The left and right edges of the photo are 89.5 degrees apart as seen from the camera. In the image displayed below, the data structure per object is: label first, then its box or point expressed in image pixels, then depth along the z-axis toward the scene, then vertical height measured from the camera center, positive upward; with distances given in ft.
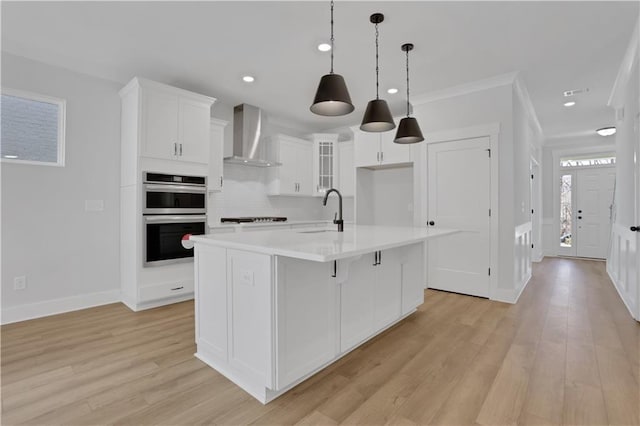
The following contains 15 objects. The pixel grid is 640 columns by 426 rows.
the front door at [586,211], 22.56 +0.07
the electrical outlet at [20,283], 10.34 -2.29
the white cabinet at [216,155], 14.29 +2.55
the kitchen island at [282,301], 5.77 -1.84
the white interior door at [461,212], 12.91 +0.00
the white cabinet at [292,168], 17.61 +2.50
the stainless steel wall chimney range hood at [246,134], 15.80 +3.86
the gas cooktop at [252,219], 14.82 -0.36
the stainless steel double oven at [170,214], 11.48 -0.08
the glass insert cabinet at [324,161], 19.08 +3.04
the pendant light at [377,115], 8.28 +2.52
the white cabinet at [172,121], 11.35 +3.39
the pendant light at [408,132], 9.56 +2.40
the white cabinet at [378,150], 15.23 +3.02
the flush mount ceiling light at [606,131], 18.16 +4.64
